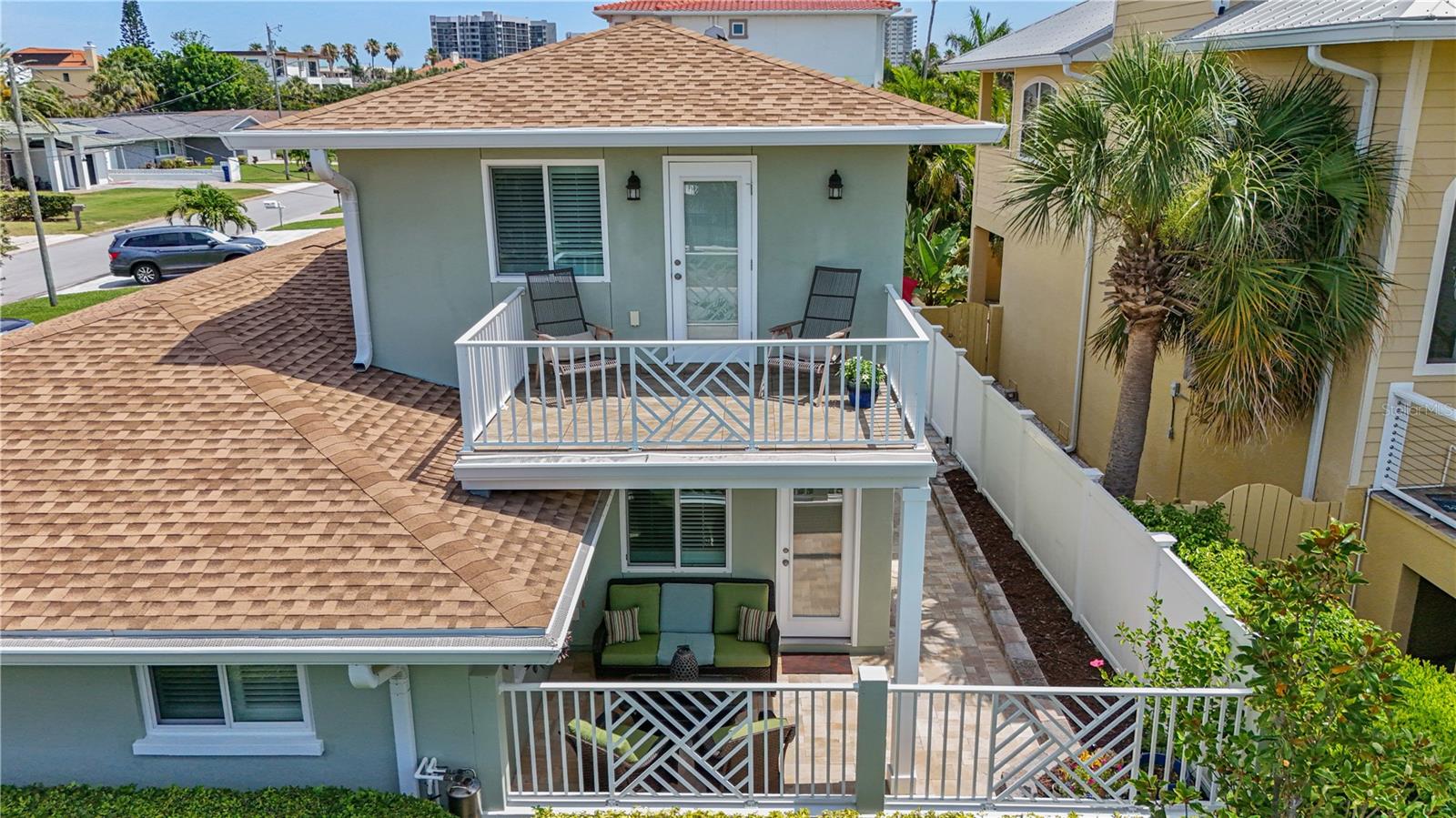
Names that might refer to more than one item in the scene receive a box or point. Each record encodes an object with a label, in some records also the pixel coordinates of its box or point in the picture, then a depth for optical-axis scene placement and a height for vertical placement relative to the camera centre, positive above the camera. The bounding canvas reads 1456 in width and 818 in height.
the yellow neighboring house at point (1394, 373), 9.82 -2.28
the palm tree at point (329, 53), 158.50 +17.02
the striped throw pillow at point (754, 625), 10.78 -4.95
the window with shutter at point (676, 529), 11.25 -4.12
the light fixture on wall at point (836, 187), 10.80 -0.32
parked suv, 34.22 -3.00
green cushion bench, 10.71 -4.86
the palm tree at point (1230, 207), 10.19 -0.55
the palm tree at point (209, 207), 42.28 -1.89
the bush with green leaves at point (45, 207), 49.53 -2.15
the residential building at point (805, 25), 37.66 +4.93
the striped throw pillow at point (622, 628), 10.88 -5.01
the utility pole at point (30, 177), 28.78 -0.41
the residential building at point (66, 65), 114.56 +11.49
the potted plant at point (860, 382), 9.51 -2.16
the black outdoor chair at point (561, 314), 10.98 -1.68
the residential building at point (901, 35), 171.75 +21.37
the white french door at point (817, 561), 11.24 -4.52
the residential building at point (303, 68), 160.50 +16.19
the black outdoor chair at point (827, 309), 11.04 -1.66
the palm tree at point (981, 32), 40.03 +5.07
